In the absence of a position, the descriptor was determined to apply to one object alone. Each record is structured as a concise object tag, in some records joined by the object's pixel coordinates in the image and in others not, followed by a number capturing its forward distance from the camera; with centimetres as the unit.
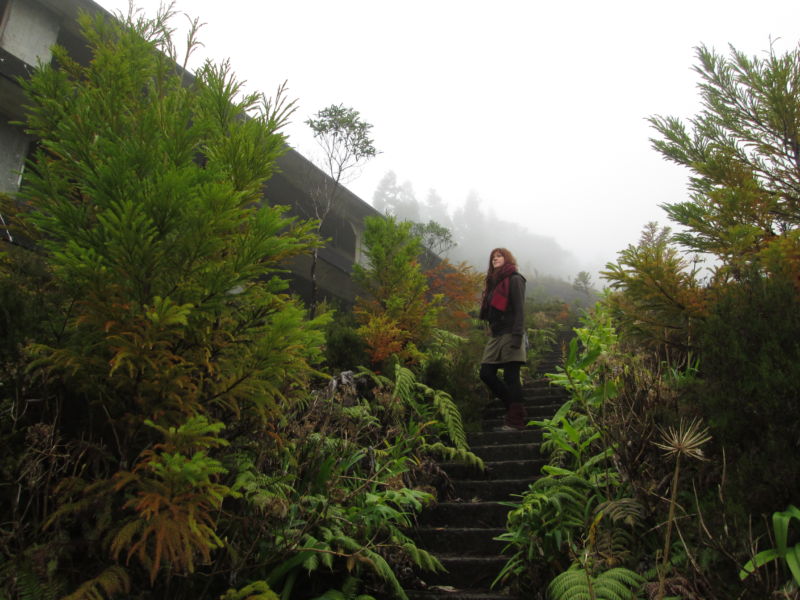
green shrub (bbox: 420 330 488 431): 638
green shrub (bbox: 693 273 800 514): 229
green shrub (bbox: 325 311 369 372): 686
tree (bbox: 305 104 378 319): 1056
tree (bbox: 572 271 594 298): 3024
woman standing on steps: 564
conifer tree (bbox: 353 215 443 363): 696
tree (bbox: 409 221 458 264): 1800
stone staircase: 335
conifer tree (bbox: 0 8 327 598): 199
